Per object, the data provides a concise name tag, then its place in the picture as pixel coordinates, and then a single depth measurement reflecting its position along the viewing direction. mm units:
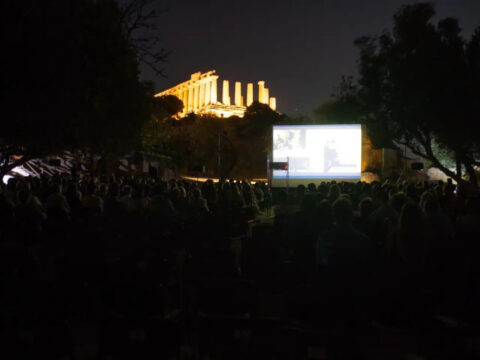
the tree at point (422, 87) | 21812
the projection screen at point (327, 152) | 22844
